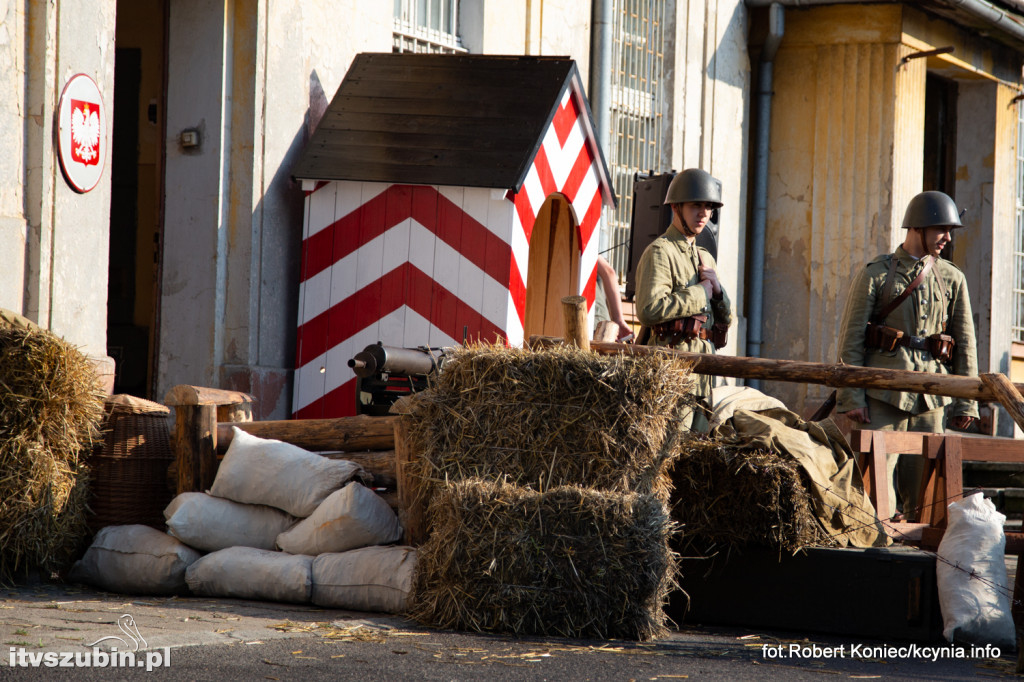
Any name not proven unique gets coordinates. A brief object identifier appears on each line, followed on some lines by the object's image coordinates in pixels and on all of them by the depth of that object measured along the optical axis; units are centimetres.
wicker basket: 1180
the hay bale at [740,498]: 1077
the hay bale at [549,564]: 967
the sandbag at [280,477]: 1136
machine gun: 1228
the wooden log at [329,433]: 1198
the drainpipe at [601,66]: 2164
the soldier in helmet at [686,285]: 1345
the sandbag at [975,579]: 1030
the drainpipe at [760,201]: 2589
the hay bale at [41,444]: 1080
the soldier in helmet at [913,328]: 1455
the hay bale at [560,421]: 1035
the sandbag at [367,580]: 1048
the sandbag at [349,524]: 1091
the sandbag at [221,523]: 1133
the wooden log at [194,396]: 1195
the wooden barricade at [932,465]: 1158
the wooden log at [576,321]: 1162
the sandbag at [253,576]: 1080
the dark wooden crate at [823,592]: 1065
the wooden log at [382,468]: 1179
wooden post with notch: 1188
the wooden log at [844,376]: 1155
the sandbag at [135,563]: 1115
